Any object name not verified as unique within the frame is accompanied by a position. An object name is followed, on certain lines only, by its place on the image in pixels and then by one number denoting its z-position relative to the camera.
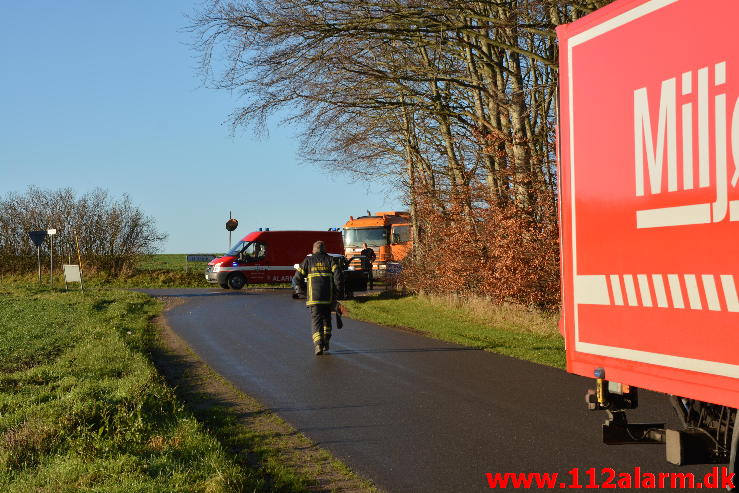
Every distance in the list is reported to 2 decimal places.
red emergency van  36.80
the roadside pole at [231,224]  40.19
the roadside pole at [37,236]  35.78
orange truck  41.16
